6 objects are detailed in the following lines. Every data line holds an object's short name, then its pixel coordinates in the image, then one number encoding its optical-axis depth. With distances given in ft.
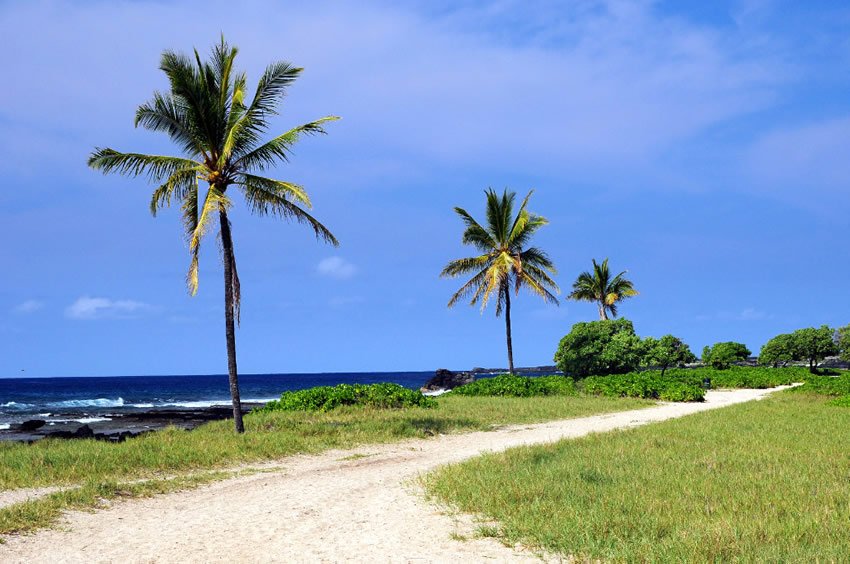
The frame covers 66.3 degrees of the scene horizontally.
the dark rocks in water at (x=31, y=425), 106.67
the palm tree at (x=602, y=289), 182.29
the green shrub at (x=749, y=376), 142.92
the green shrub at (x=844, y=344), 179.70
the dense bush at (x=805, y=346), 178.29
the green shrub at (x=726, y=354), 201.46
